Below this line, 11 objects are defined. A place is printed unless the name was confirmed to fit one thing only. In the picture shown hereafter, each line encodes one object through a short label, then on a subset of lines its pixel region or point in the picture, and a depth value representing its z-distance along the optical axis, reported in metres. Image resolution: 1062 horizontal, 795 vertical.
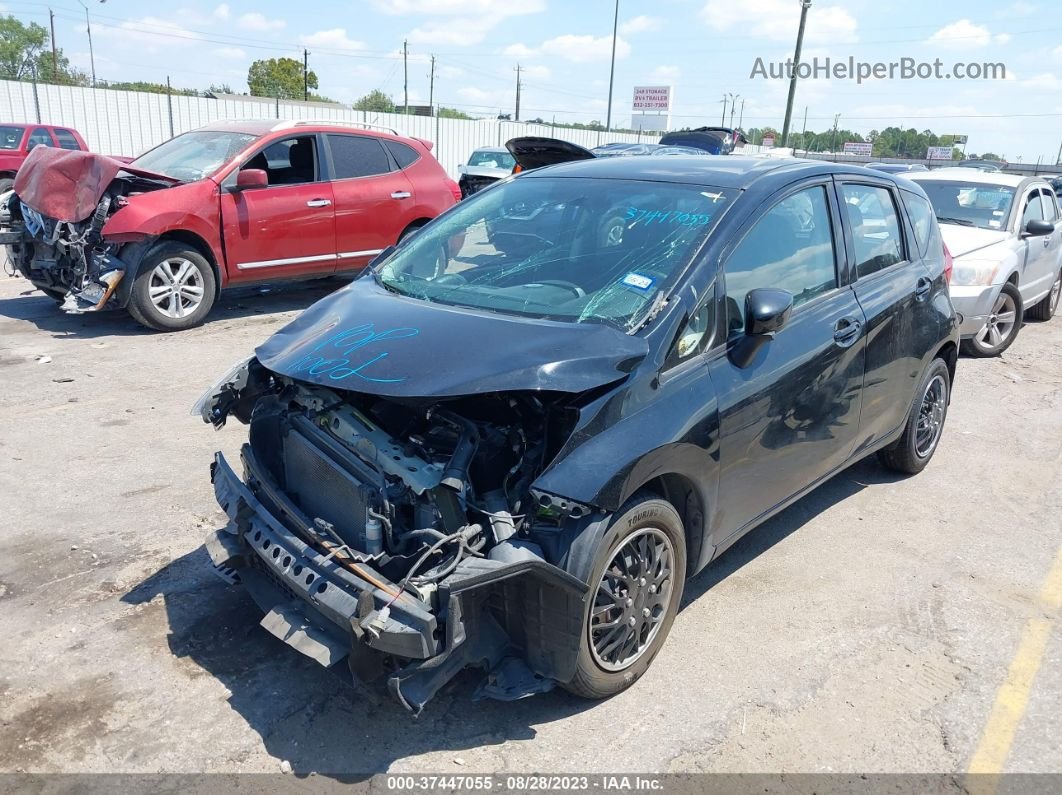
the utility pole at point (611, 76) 39.71
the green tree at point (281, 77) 75.25
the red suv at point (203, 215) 7.61
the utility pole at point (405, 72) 72.69
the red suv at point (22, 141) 16.11
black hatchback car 2.72
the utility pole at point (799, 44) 24.04
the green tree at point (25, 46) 69.31
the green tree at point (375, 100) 72.12
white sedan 8.15
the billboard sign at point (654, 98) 65.88
